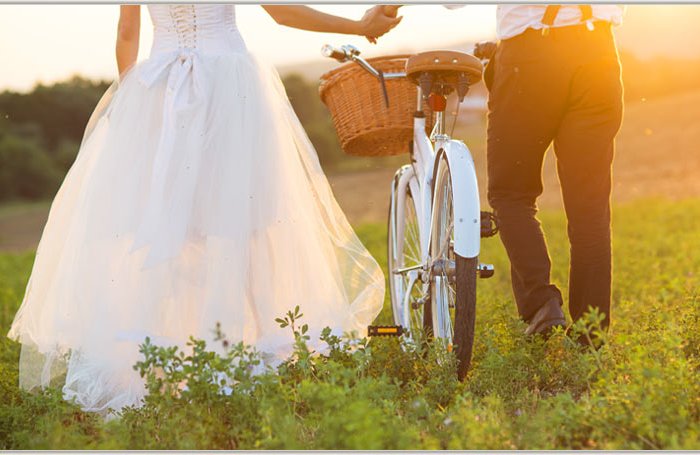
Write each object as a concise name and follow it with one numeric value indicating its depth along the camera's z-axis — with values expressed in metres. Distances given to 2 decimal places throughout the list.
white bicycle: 7.65
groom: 8.31
